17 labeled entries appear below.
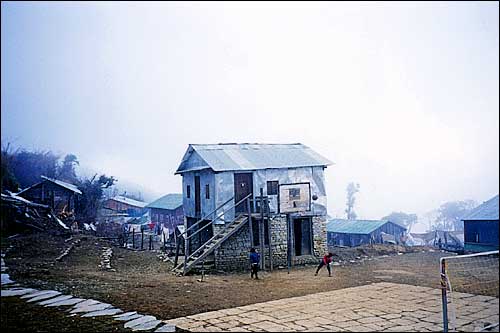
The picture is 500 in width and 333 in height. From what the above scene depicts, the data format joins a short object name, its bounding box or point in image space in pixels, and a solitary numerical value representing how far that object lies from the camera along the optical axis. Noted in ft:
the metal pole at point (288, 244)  41.93
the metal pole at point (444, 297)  15.66
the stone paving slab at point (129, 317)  19.09
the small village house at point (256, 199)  40.68
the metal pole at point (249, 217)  39.96
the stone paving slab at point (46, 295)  22.08
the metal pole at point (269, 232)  40.54
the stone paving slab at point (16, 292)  23.17
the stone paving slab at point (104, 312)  19.61
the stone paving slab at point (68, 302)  21.25
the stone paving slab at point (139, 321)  18.24
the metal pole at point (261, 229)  40.14
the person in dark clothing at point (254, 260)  34.50
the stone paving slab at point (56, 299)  21.41
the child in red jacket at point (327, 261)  34.24
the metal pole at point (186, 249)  36.19
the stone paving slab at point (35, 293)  22.82
